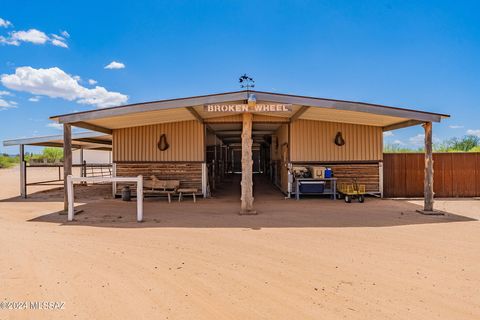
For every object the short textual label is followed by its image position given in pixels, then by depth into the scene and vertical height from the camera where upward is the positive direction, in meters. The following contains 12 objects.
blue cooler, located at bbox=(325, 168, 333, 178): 9.84 -0.48
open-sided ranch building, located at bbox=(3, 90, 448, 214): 9.76 +0.42
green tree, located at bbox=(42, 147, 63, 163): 38.41 +0.91
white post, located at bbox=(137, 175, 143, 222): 6.44 -0.92
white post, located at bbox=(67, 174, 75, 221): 6.62 -0.86
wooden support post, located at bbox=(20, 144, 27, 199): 10.97 -0.69
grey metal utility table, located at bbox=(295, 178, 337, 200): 9.84 -0.89
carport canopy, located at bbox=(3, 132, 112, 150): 11.03 +0.77
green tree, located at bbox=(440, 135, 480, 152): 20.90 +0.89
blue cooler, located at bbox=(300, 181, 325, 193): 9.72 -0.93
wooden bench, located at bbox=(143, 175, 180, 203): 9.89 -0.85
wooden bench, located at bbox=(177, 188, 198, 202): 9.66 -1.03
